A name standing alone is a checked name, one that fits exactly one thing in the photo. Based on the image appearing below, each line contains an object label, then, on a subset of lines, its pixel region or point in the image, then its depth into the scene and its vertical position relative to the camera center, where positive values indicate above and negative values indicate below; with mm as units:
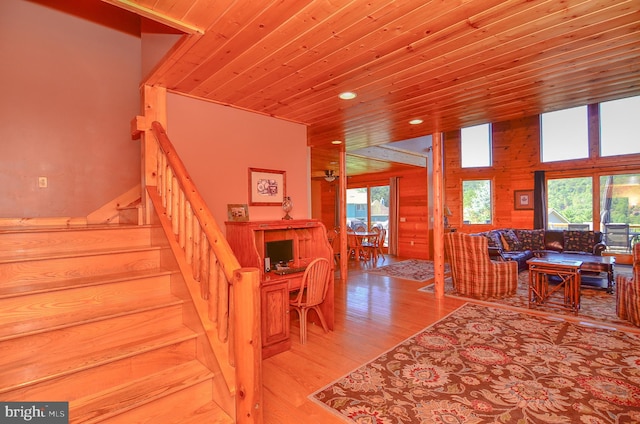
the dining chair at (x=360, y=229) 9225 -452
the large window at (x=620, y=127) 7574 +2067
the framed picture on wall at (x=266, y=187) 3608 +336
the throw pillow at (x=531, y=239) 7316 -637
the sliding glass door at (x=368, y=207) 10289 +239
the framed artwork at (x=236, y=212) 3404 +36
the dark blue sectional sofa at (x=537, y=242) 6559 -690
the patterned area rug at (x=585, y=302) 3818 -1294
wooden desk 2965 -473
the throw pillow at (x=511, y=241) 7235 -667
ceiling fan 8977 +1109
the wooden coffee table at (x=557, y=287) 4059 -956
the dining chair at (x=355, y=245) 8023 -794
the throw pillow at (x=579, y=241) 6824 -654
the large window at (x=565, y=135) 8258 +2068
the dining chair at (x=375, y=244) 8031 -799
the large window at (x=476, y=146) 9625 +2053
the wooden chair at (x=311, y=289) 3184 -770
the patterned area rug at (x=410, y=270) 6430 -1279
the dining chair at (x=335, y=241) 6923 -611
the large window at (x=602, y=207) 7594 +108
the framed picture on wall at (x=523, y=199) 8797 +359
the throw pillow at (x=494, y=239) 6551 -573
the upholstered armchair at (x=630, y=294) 3480 -963
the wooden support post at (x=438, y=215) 4850 -33
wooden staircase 1570 -679
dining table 7977 -768
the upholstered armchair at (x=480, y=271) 4777 -906
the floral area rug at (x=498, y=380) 2061 -1307
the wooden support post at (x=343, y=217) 6211 -60
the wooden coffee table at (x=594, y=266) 4754 -831
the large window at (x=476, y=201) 9500 +342
